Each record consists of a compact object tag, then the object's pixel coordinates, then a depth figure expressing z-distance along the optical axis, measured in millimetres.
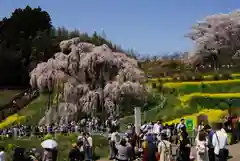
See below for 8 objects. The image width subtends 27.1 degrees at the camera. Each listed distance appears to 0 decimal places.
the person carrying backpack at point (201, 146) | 13965
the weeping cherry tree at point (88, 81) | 34594
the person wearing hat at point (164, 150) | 13938
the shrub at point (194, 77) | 48000
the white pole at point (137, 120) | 21042
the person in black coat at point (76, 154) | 13938
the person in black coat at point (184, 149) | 14328
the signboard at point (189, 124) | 20634
